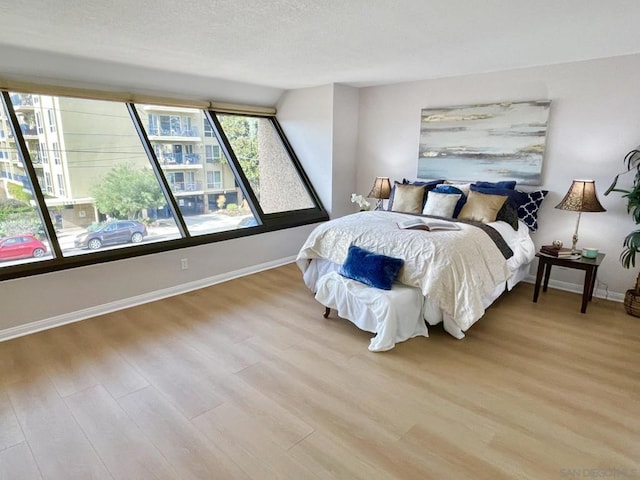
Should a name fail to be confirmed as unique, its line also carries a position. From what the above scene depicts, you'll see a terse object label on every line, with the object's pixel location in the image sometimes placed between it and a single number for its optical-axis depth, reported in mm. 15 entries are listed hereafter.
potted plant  3193
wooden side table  3282
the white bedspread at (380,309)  2756
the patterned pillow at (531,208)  3879
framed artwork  3887
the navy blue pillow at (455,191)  3882
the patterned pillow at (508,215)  3684
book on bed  3277
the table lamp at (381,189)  4707
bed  2795
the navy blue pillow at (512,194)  3832
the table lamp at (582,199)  3338
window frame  3191
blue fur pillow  2912
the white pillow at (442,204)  3864
